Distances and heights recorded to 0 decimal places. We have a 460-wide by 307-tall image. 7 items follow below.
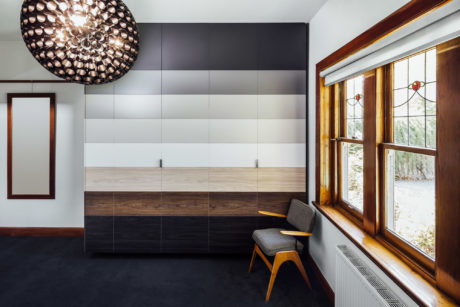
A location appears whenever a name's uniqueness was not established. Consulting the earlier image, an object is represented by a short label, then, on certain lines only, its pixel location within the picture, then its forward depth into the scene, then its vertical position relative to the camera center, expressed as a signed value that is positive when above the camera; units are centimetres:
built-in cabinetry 304 +21
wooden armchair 241 -82
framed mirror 367 +17
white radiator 144 -78
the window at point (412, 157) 147 +0
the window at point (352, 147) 220 +9
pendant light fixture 188 +97
